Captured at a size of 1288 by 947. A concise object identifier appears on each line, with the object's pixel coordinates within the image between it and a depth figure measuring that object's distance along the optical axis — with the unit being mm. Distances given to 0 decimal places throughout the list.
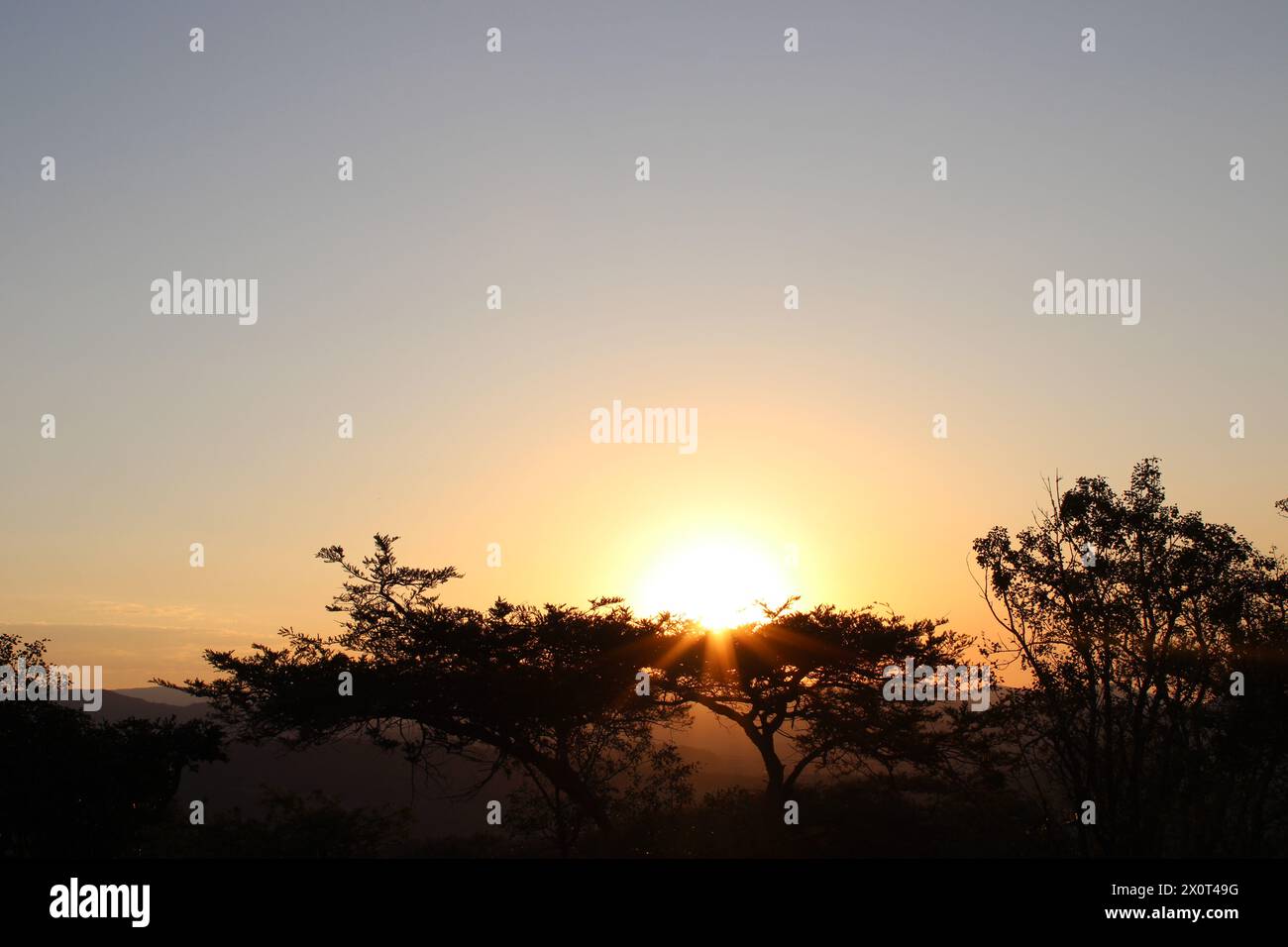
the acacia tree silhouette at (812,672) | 33312
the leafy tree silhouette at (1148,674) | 20016
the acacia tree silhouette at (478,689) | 32406
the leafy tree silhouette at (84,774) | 26625
